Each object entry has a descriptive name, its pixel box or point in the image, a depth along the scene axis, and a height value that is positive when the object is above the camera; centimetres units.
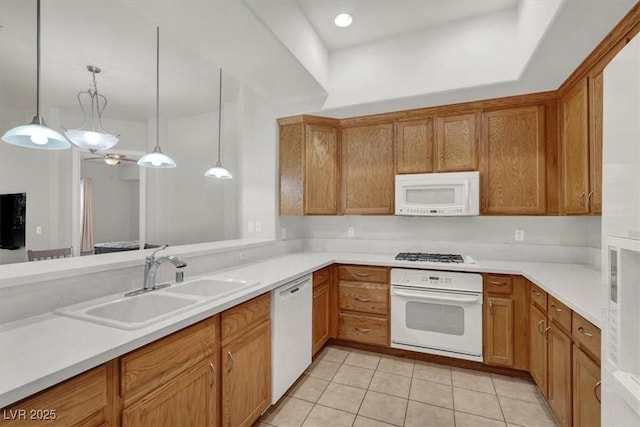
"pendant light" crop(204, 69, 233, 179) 316 +47
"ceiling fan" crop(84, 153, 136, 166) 484 +99
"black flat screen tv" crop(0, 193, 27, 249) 392 -7
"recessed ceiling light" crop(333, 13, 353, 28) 240 +166
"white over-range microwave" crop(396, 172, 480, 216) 264 +20
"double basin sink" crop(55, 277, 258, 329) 127 -47
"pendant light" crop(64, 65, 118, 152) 274 +76
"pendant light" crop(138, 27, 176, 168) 275 +53
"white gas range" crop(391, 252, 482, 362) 244 -84
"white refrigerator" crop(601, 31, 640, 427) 79 -8
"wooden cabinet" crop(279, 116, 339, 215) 305 +53
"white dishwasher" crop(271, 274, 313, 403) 193 -86
